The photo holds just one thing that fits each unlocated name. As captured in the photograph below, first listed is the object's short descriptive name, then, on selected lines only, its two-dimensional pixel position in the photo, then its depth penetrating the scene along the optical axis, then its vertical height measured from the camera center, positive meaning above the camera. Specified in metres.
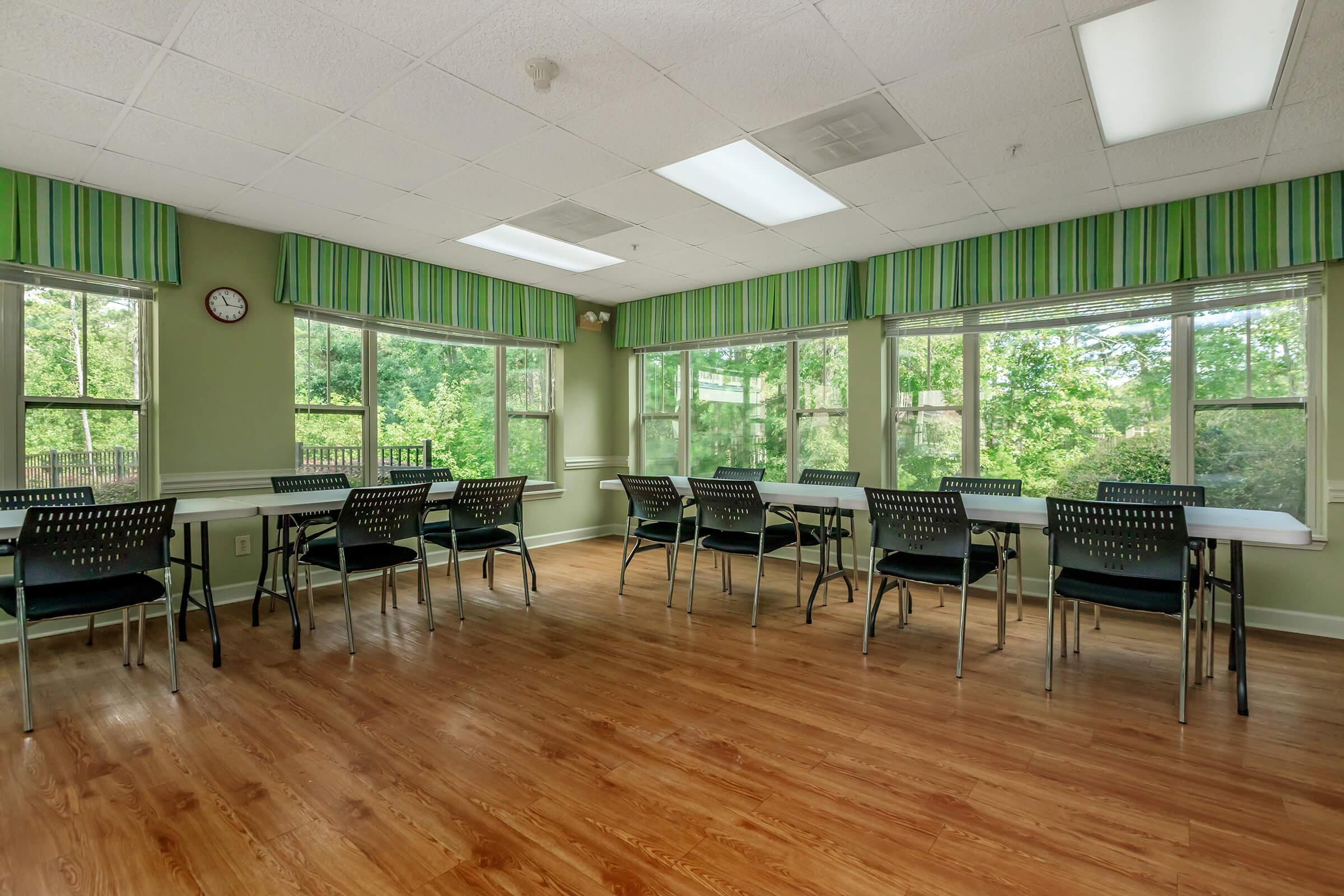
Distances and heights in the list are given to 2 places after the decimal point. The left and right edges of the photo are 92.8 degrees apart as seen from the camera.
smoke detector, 2.51 +1.49
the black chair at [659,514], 4.31 -0.47
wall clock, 4.36 +0.98
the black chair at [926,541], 3.07 -0.48
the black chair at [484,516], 3.96 -0.45
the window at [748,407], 5.87 +0.39
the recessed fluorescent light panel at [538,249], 4.92 +1.63
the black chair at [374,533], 3.39 -0.48
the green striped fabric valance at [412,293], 4.76 +1.33
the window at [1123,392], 3.94 +0.37
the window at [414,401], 5.02 +0.41
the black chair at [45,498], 3.32 -0.27
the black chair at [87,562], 2.50 -0.47
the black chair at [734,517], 3.89 -0.45
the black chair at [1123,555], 2.58 -0.47
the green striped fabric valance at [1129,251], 3.68 +1.30
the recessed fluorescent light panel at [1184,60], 2.32 +1.55
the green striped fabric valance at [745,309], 5.58 +1.34
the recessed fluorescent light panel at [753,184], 3.58 +1.60
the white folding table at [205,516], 3.06 -0.34
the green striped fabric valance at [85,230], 3.56 +1.29
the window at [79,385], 3.79 +0.39
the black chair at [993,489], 3.61 -0.28
